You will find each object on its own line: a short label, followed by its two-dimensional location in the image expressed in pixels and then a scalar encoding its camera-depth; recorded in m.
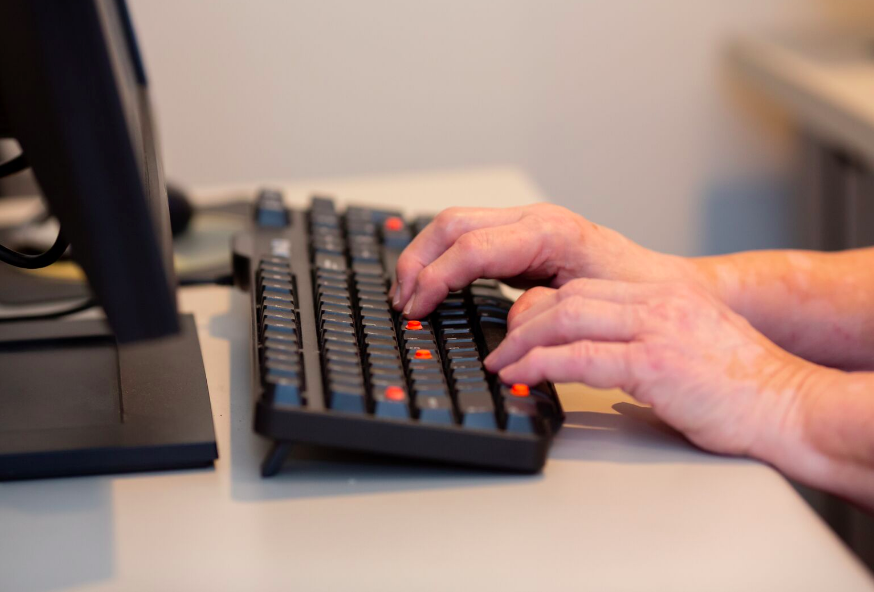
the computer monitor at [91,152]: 0.82
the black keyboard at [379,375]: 0.92
